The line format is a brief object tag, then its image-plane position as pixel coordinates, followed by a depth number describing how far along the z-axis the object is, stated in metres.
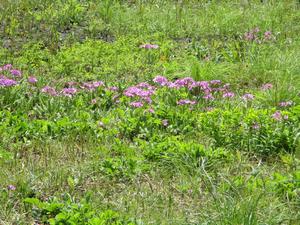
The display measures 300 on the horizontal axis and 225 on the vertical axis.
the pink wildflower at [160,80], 7.06
